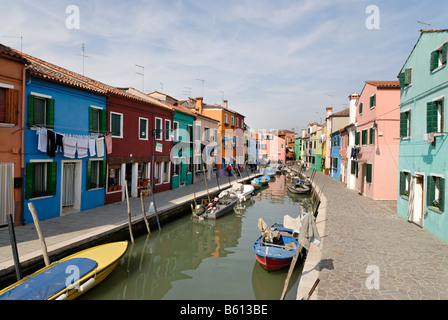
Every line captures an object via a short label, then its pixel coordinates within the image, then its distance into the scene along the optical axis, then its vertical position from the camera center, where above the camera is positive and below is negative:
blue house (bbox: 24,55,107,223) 13.12 +0.54
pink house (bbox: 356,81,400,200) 20.83 +1.40
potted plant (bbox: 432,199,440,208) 12.16 -1.85
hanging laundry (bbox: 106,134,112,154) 17.56 +0.64
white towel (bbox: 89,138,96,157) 16.06 +0.40
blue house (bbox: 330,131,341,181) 37.17 +0.11
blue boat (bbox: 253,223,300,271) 10.54 -3.59
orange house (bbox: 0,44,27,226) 11.88 +0.81
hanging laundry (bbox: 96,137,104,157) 16.73 +0.37
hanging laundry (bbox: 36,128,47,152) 13.05 +0.61
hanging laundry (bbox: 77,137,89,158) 15.34 +0.37
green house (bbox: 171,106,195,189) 26.94 +0.64
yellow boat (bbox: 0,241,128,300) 7.17 -3.41
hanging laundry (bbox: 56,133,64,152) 13.97 +0.61
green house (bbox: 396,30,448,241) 11.78 +1.06
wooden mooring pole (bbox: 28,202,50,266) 8.84 -2.85
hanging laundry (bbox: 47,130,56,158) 13.46 +0.44
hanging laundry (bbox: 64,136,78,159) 14.40 +0.32
